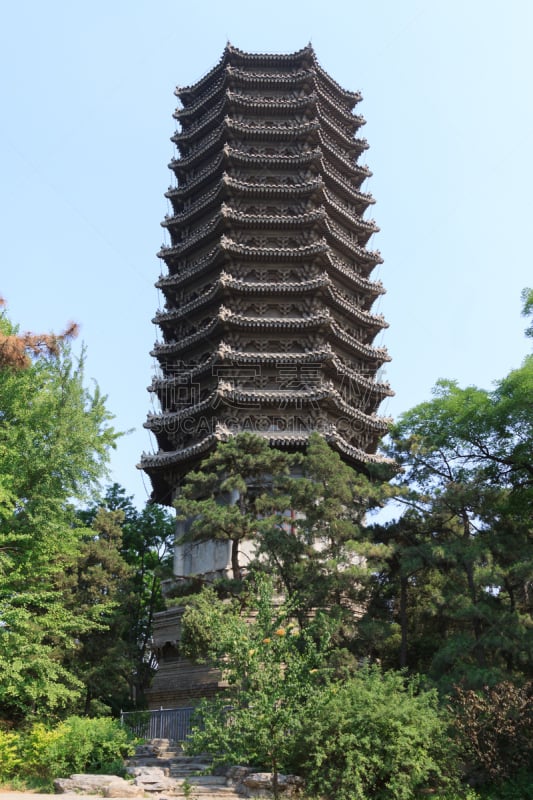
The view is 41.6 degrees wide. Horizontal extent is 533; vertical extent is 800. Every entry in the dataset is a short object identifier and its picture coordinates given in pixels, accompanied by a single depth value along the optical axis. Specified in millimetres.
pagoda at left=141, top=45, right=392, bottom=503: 22312
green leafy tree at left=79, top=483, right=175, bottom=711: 20125
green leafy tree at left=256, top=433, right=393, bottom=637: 14031
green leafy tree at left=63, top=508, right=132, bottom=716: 19219
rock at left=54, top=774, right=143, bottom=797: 11156
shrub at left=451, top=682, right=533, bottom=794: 10578
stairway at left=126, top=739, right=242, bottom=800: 11203
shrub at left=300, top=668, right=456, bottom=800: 9859
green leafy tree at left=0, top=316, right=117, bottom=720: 13219
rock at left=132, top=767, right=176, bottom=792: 11625
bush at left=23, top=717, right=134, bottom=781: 12984
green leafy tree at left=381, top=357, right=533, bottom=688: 13055
